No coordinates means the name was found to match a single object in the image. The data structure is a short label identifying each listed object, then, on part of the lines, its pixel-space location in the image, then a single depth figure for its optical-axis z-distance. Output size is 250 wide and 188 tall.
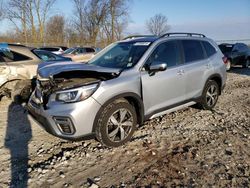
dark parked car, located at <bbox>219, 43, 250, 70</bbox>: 10.34
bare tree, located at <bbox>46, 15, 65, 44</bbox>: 31.00
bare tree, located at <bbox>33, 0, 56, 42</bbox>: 28.93
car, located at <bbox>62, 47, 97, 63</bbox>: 12.67
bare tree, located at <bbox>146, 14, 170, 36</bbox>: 41.15
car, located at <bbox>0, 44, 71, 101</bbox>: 4.69
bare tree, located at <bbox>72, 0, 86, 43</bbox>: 33.74
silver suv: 2.70
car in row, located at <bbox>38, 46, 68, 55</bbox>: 16.46
